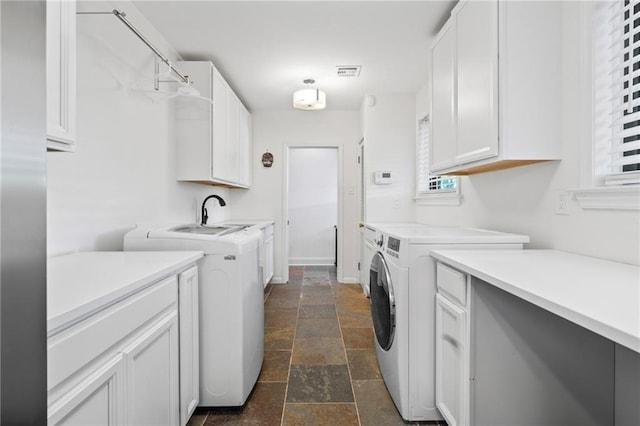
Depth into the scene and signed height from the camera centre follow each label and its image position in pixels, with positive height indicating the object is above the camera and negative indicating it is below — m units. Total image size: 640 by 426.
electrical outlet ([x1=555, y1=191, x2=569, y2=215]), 1.43 +0.04
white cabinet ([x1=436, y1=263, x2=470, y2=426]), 1.23 -0.60
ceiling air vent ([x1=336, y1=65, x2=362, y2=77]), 2.93 +1.38
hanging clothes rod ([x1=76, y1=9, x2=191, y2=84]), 1.50 +0.96
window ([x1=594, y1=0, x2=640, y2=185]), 1.17 +0.48
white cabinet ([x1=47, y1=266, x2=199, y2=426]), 0.75 -0.47
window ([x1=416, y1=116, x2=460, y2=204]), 3.09 +0.39
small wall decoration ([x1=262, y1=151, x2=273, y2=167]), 4.35 +0.74
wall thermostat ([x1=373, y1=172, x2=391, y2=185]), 3.62 +0.39
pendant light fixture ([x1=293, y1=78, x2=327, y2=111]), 3.28 +1.22
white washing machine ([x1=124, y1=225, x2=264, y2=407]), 1.59 -0.50
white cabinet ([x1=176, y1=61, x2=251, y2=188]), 2.62 +0.72
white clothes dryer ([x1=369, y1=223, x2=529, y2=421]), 1.57 -0.58
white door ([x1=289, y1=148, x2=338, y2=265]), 5.78 +0.09
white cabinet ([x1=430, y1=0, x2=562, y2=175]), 1.43 +0.62
